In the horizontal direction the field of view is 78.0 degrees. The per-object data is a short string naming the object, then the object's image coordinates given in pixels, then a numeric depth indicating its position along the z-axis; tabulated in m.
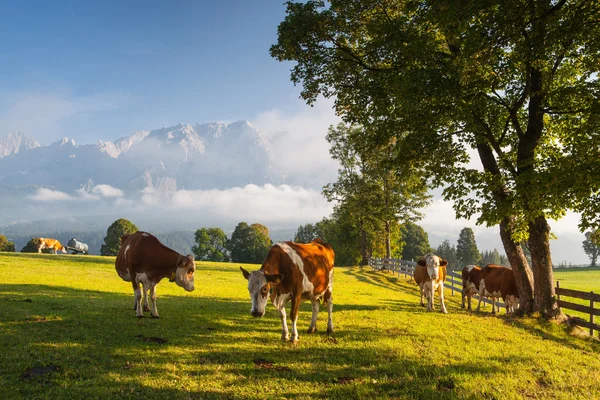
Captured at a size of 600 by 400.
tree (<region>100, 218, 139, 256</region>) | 81.71
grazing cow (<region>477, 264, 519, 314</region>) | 15.70
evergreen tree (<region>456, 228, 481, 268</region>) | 103.38
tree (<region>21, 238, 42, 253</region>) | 54.92
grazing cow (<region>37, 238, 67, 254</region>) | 49.96
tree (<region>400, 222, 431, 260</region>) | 96.50
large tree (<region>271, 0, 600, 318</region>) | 10.02
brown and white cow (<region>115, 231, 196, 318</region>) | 10.42
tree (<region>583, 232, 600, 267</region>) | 111.38
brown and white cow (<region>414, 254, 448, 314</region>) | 15.67
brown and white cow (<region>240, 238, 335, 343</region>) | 8.16
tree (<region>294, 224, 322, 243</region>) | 103.78
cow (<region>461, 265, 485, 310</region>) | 18.42
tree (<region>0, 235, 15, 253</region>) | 69.62
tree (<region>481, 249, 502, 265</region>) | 147.88
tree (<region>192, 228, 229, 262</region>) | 98.00
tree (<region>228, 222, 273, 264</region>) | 91.56
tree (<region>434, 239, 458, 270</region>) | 125.06
